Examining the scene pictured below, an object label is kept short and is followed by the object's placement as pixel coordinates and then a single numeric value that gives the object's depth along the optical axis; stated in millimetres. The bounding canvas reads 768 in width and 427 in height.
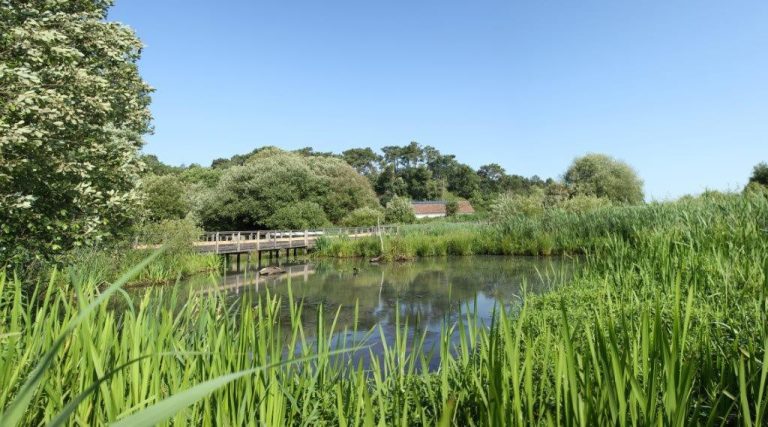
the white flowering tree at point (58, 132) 5473
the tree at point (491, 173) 87150
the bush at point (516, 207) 25595
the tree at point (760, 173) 31094
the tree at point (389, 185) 68950
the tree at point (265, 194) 31016
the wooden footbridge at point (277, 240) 20250
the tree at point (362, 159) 83938
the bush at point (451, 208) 55594
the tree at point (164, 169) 46806
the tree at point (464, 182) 79462
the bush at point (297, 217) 29891
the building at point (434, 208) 60906
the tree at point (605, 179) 41750
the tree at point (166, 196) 23656
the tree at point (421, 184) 73344
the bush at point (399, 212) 39719
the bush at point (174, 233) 15477
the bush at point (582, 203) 26031
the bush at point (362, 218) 33375
